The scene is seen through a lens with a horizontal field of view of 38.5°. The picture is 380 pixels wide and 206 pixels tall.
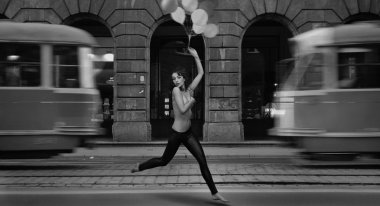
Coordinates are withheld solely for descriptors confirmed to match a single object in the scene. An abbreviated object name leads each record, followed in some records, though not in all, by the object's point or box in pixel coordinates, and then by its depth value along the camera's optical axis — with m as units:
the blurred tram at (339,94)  12.79
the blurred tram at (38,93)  12.95
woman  7.54
